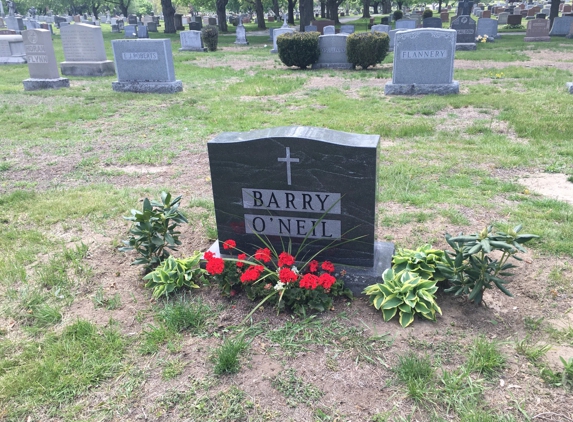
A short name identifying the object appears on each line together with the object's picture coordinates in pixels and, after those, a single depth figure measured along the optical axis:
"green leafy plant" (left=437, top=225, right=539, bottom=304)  2.68
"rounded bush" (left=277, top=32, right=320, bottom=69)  14.40
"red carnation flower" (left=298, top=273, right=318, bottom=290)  2.96
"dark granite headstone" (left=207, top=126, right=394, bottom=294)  3.10
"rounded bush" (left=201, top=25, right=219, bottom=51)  21.22
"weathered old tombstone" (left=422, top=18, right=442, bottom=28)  22.06
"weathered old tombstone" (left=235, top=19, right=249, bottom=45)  24.75
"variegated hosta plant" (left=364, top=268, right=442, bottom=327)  2.85
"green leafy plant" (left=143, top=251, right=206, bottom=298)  3.23
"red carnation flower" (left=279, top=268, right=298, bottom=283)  2.97
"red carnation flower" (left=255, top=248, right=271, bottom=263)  3.14
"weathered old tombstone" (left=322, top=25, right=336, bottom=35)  21.39
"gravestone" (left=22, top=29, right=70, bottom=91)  11.74
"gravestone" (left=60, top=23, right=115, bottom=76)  13.84
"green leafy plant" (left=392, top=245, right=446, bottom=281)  3.09
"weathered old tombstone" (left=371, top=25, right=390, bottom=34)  20.03
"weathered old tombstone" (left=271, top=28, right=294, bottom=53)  19.78
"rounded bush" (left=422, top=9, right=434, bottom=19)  37.28
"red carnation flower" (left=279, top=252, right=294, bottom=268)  3.07
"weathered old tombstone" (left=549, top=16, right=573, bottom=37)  23.27
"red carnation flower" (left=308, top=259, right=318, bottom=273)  3.12
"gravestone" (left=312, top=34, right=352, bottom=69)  14.52
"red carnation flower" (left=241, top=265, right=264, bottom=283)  3.03
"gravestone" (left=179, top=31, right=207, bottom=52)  21.56
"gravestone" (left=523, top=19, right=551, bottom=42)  21.23
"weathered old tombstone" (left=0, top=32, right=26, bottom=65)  17.11
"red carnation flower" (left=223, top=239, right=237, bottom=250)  3.40
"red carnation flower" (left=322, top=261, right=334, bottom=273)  3.13
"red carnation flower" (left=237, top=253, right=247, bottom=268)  3.44
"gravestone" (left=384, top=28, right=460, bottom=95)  10.00
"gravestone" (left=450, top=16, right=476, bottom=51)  19.20
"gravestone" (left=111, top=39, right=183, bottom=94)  11.45
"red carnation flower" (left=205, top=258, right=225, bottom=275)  3.12
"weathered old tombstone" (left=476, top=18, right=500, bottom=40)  22.70
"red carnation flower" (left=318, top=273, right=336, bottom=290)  3.00
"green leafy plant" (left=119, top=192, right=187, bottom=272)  3.37
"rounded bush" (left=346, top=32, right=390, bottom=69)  13.52
